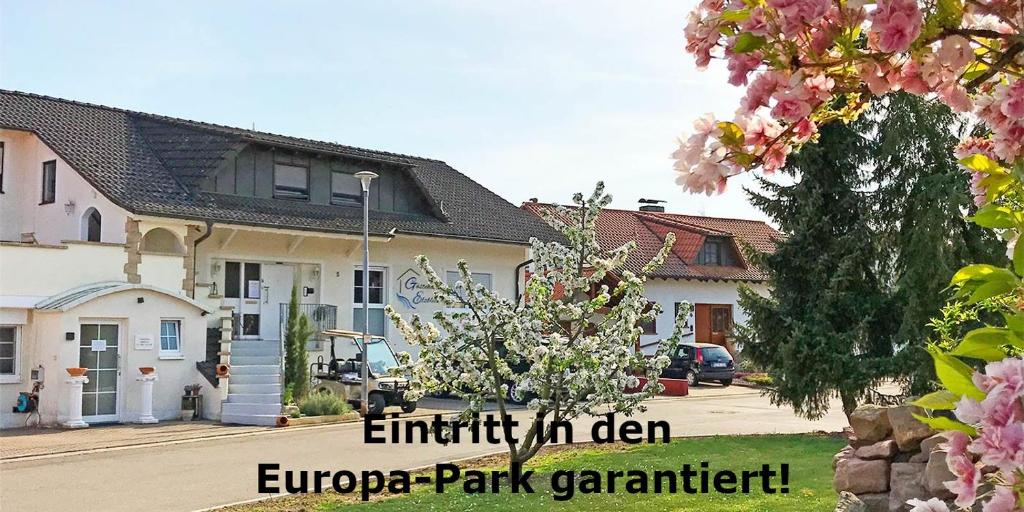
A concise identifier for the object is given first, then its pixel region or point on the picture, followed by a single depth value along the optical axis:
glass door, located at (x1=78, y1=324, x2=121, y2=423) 21.89
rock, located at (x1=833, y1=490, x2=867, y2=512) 8.49
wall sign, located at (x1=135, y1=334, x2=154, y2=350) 22.81
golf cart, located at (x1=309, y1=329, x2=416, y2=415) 24.72
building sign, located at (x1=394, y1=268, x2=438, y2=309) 31.80
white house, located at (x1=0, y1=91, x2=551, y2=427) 21.69
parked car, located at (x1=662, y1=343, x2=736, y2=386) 36.31
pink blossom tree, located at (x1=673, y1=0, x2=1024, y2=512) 2.24
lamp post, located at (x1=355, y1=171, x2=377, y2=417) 24.02
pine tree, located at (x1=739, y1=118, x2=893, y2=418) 18.73
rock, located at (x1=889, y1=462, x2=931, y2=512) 8.58
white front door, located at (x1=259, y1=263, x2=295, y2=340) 28.41
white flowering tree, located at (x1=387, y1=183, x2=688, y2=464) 11.34
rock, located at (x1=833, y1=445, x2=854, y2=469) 9.59
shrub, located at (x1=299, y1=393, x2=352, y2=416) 23.17
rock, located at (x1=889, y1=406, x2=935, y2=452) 9.00
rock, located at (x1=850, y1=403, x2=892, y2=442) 9.52
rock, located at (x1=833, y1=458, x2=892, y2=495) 9.14
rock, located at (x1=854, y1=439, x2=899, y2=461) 9.20
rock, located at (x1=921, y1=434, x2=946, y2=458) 8.68
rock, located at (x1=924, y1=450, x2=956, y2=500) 8.08
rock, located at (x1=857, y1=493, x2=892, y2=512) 8.89
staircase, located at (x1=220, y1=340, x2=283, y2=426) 22.45
